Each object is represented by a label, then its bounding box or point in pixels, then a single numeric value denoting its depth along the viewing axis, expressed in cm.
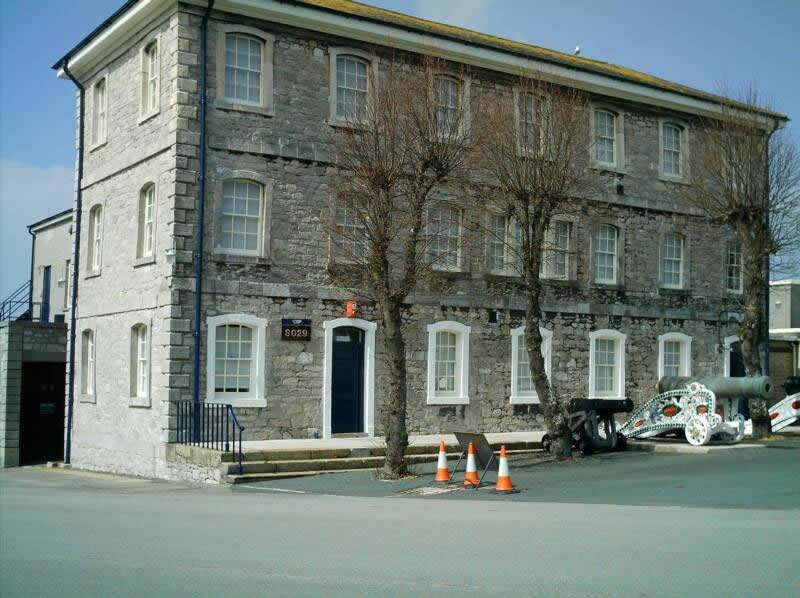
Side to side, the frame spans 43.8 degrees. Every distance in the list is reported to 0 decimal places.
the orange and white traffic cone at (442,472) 1660
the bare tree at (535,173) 2003
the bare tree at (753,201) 2433
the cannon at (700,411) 2214
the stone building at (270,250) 2072
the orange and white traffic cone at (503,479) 1546
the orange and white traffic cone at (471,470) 1600
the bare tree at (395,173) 1780
